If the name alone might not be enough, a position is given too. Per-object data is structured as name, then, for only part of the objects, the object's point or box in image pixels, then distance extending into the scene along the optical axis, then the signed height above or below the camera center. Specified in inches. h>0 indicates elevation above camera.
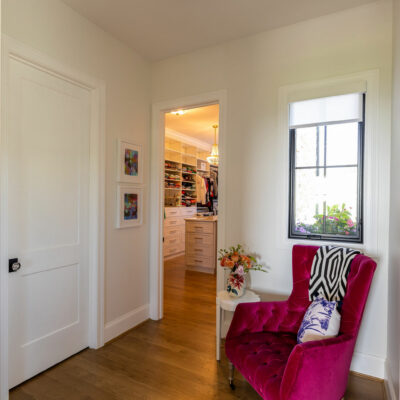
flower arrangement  91.1 -22.9
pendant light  239.3 +35.1
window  89.7 +10.1
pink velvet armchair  54.7 -34.0
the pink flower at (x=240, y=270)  90.8 -23.2
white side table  89.1 -32.8
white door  77.5 -6.4
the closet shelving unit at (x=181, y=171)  260.1 +24.9
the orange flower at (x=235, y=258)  92.6 -19.6
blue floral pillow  64.9 -29.0
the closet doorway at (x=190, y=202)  188.9 -5.0
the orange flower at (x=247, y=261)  93.0 -20.7
